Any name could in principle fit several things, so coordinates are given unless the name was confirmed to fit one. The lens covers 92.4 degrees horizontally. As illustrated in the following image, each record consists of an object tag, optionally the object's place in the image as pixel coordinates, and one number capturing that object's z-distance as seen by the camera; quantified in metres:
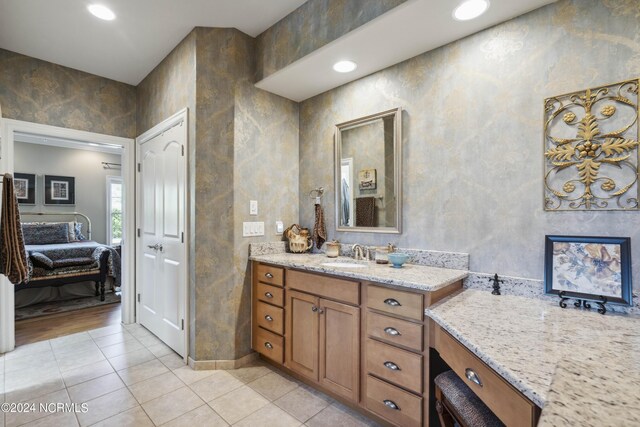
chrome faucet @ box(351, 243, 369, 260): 2.43
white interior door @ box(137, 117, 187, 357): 2.62
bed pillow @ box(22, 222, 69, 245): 4.88
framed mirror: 2.29
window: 6.42
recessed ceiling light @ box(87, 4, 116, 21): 2.20
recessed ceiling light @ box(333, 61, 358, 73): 2.28
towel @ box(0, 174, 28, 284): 1.88
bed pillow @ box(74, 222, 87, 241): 5.59
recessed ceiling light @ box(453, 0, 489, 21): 1.64
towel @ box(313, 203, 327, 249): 2.72
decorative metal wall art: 1.44
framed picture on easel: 1.41
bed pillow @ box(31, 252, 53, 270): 3.89
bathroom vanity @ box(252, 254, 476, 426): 1.57
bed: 3.91
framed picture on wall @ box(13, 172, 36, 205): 5.41
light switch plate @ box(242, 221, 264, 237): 2.53
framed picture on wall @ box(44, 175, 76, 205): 5.75
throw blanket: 3.92
